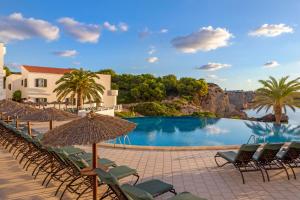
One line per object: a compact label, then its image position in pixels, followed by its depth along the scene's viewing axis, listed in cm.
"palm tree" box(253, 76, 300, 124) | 1680
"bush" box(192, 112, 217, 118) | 2645
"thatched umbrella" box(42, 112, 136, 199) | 348
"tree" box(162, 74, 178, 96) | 3657
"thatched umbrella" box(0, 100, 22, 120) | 895
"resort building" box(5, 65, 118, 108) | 2363
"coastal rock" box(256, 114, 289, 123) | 2117
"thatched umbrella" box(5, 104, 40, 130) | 785
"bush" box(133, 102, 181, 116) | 2680
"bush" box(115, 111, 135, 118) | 2335
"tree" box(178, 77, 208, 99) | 3583
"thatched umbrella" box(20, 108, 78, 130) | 596
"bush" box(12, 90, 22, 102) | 2483
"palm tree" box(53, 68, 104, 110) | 2032
